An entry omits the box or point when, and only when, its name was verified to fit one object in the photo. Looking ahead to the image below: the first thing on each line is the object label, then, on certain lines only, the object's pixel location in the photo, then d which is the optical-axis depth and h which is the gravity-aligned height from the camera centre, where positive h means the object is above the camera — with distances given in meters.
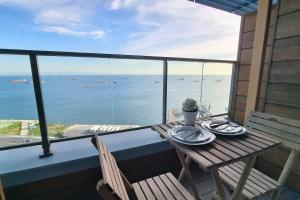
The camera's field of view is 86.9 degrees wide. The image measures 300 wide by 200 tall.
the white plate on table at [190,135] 1.05 -0.43
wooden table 0.88 -0.46
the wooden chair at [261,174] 1.25 -0.74
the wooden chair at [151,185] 0.80 -0.84
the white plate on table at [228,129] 1.18 -0.42
